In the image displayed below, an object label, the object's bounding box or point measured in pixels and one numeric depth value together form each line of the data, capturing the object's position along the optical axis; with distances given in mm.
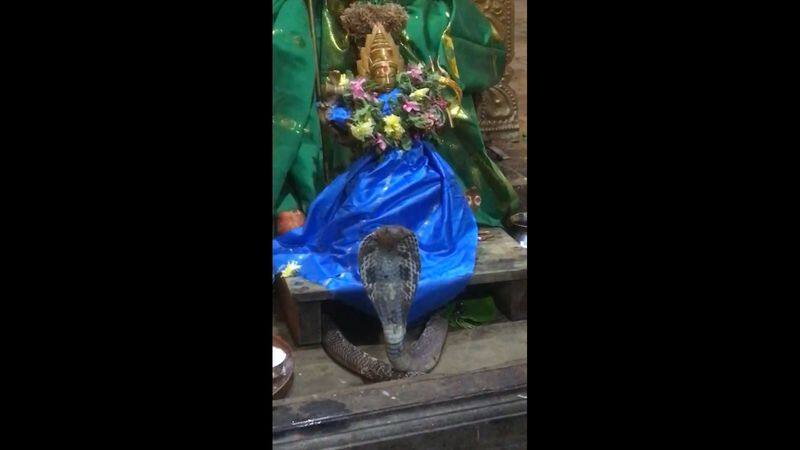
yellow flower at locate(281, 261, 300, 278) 2180
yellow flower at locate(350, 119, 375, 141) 2203
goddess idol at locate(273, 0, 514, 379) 2186
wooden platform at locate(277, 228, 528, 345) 2115
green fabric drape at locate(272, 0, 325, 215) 2363
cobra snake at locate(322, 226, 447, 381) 2041
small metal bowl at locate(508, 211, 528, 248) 2557
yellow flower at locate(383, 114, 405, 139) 2236
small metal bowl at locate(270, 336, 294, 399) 1872
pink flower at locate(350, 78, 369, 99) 2244
